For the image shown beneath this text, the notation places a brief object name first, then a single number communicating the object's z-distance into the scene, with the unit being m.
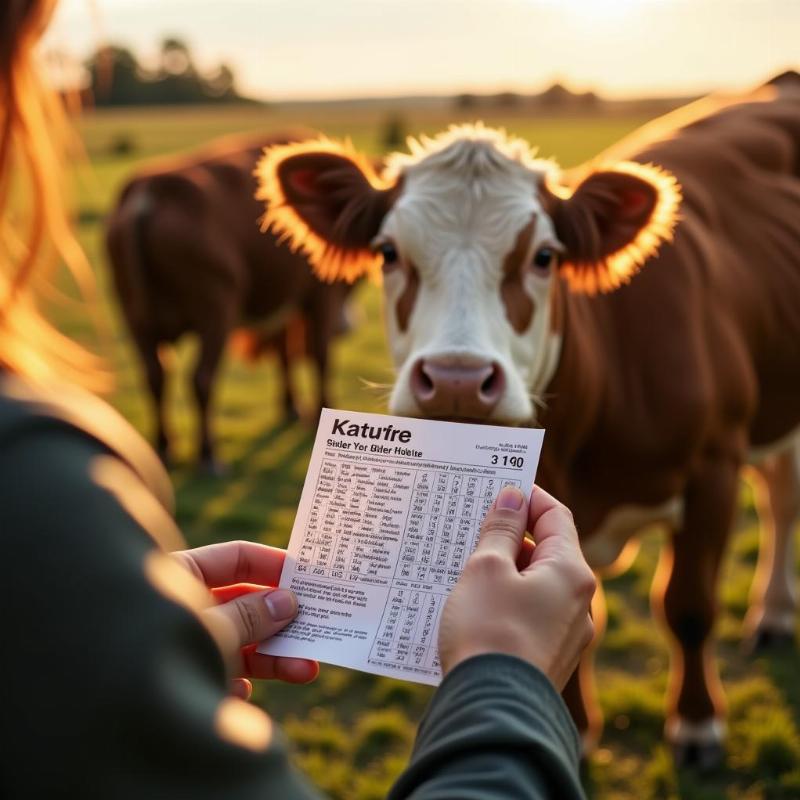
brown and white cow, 2.65
